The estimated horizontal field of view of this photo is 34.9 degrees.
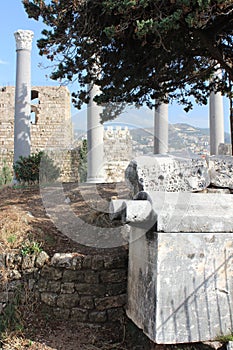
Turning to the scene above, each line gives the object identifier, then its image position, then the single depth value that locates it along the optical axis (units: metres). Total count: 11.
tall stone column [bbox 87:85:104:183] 11.48
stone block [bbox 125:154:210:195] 3.98
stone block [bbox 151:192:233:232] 3.63
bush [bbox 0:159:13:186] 16.13
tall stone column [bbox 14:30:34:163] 12.19
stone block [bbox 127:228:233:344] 3.57
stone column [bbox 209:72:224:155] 13.79
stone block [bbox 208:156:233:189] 4.15
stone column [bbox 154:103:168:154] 12.66
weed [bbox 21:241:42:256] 5.27
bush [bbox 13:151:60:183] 10.55
